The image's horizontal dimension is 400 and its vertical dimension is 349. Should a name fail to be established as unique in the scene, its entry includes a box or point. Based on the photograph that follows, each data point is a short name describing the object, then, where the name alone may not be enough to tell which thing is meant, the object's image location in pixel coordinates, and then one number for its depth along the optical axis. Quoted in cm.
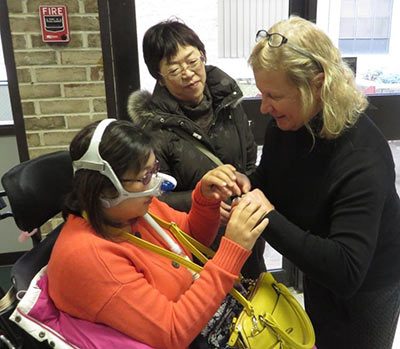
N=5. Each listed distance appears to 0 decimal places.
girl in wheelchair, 95
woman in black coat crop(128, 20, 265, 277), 158
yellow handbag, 108
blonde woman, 98
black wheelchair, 113
